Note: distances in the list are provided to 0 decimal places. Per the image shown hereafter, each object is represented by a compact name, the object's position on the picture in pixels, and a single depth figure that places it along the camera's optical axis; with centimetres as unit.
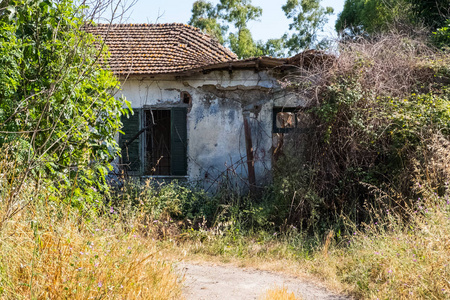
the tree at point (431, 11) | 1162
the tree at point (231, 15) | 2711
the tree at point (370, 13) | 1452
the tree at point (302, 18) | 2748
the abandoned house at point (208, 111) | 989
